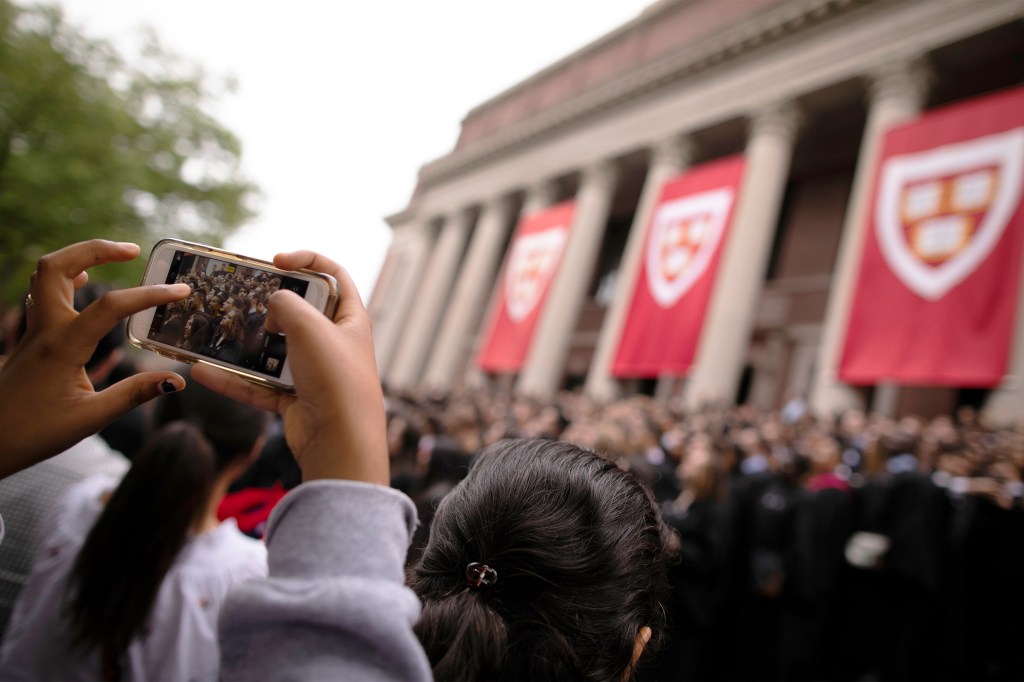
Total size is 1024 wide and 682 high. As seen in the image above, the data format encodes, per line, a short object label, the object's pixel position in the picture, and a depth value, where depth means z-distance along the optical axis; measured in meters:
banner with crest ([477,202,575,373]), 16.91
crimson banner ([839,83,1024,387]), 8.27
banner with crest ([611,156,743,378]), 12.30
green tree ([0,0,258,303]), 13.10
